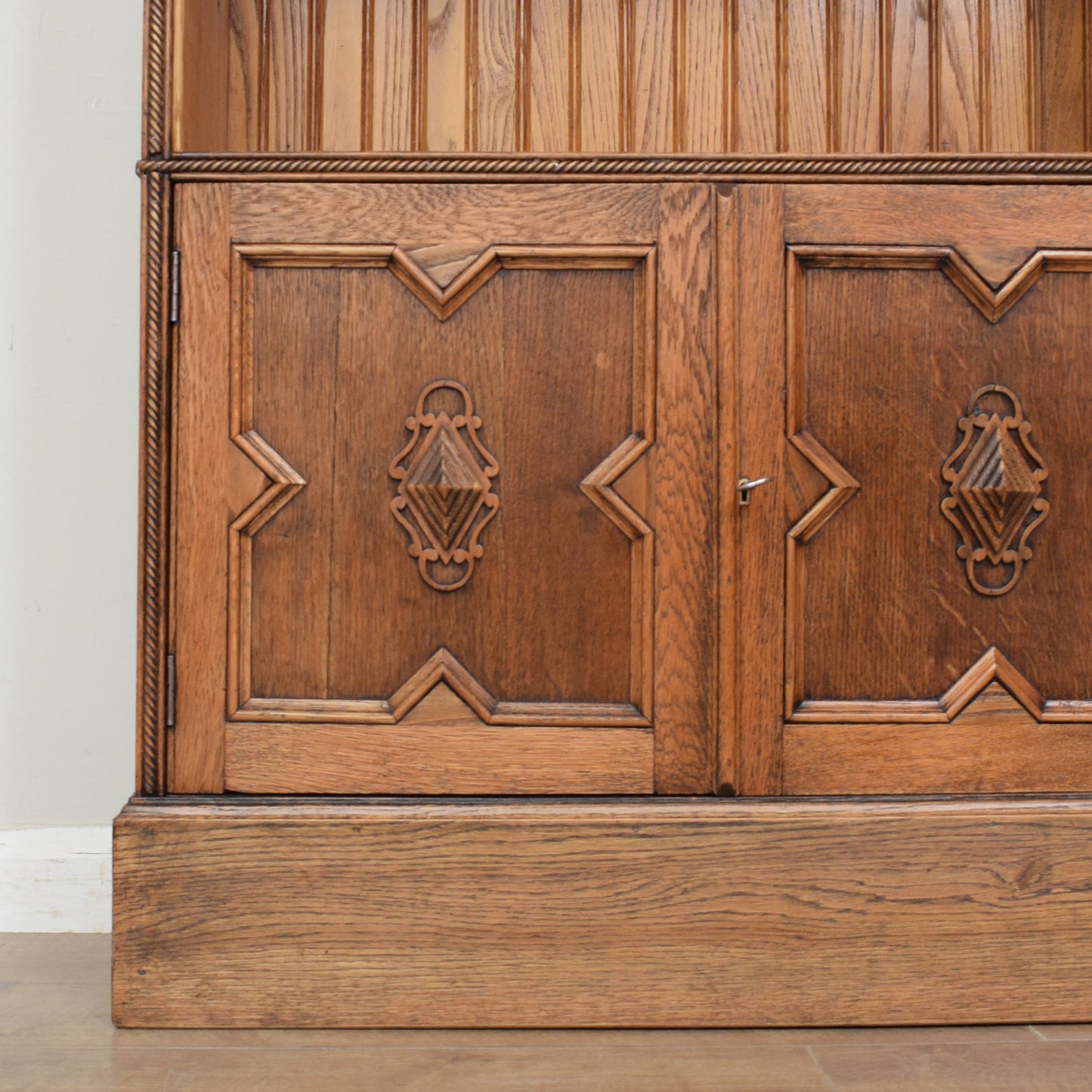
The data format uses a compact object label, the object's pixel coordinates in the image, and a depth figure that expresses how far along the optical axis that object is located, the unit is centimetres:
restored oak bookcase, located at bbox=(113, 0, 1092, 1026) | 110
